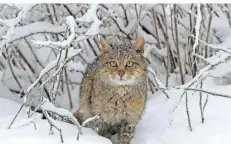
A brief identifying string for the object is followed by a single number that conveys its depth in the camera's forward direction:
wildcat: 7.64
